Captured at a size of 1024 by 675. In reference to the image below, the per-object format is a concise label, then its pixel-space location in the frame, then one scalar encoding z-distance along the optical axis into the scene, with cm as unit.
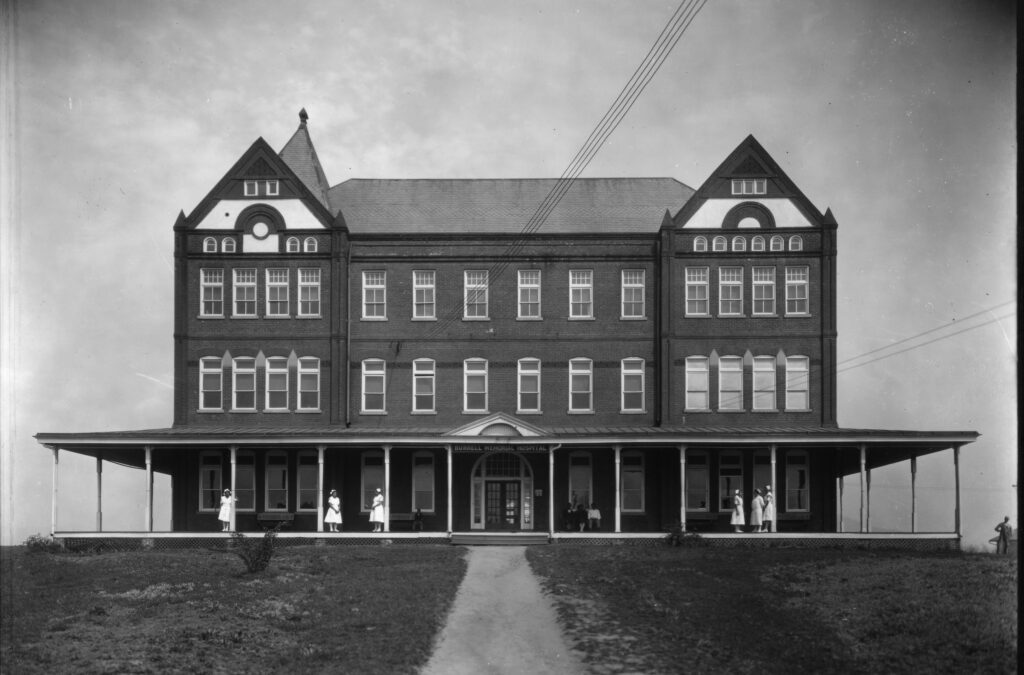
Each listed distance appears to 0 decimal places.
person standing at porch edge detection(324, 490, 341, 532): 3092
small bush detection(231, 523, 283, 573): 2341
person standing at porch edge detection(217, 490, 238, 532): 3067
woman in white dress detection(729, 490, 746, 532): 3164
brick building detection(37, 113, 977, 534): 3503
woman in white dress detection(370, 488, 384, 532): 3095
